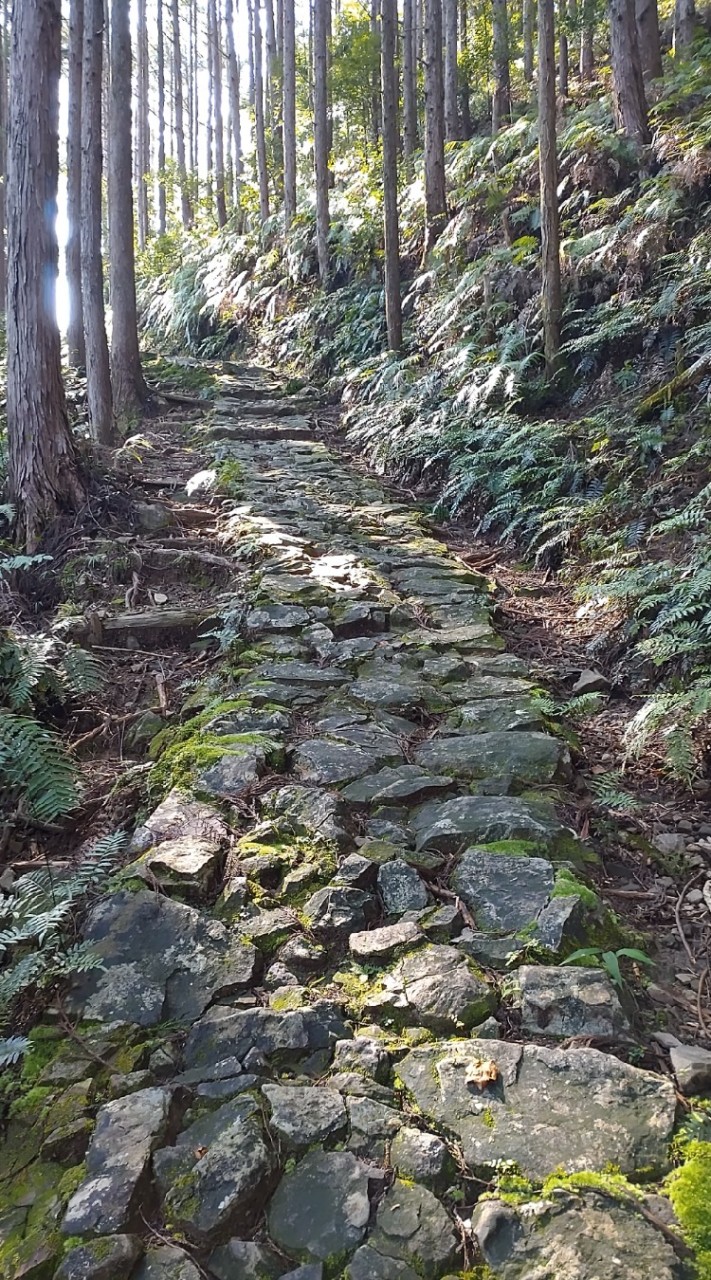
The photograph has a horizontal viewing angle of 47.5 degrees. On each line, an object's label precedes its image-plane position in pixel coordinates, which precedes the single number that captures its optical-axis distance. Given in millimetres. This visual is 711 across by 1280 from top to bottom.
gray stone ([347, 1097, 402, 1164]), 1818
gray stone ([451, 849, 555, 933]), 2525
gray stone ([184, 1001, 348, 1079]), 2090
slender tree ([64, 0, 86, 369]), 13867
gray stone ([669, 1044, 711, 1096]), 1935
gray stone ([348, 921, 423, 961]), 2402
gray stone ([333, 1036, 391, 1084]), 2018
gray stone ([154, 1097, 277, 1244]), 1685
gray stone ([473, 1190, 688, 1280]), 1513
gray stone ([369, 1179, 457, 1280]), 1590
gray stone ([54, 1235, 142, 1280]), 1588
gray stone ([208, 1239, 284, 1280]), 1603
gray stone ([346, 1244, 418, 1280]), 1570
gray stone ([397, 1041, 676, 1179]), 1760
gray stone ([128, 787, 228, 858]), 2984
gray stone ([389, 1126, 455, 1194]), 1738
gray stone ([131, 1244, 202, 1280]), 1592
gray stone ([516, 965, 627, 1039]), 2105
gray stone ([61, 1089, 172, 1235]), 1682
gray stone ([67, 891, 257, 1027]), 2273
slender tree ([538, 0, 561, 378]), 7781
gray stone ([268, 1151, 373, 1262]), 1644
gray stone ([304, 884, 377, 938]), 2512
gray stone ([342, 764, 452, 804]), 3242
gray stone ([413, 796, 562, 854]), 2949
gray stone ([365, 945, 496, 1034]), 2149
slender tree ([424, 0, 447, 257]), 12617
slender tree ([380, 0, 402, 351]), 11102
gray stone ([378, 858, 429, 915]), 2621
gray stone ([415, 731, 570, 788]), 3438
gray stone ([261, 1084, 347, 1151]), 1848
